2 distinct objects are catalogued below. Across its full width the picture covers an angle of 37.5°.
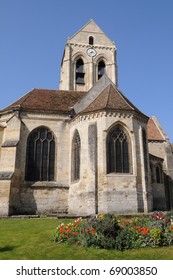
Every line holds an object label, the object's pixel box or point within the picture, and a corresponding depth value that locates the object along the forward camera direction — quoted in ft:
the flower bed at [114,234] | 26.14
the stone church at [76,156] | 54.70
